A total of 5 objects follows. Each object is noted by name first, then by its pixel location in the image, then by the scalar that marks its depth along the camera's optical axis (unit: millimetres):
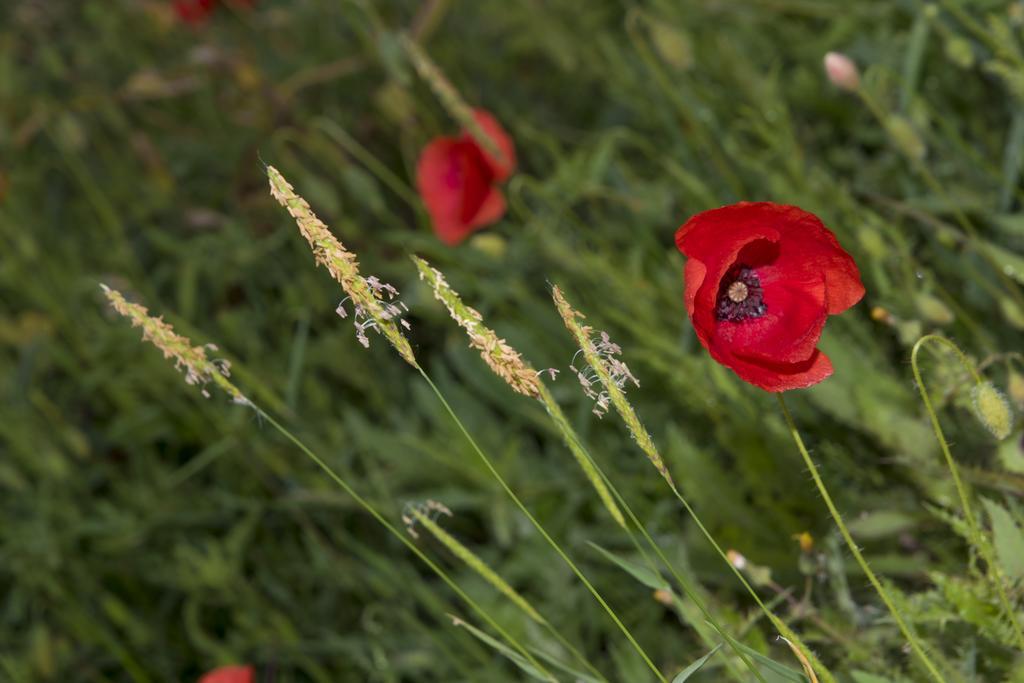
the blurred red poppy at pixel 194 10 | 2142
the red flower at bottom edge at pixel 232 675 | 1272
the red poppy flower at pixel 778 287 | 1067
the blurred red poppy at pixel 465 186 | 1580
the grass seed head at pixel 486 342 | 1005
